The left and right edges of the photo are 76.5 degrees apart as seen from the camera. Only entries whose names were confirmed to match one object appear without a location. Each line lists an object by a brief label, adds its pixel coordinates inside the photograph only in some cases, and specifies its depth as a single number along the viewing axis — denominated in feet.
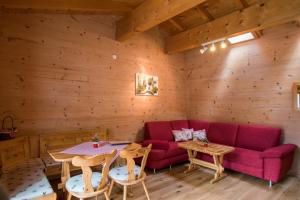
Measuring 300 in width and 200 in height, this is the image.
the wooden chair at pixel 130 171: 7.02
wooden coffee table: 10.48
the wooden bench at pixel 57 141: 9.02
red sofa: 9.88
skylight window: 12.61
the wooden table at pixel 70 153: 7.09
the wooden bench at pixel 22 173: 6.01
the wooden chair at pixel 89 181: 6.04
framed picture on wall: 14.33
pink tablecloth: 7.64
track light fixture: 11.96
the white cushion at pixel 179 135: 14.15
